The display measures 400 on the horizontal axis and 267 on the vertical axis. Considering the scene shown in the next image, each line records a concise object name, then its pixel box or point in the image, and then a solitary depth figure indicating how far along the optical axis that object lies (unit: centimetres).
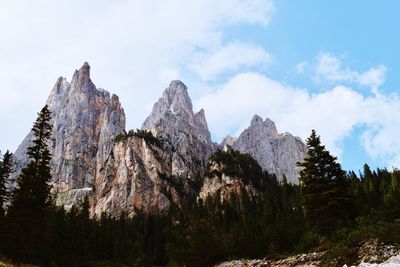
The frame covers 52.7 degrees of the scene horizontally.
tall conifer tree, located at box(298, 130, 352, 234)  3922
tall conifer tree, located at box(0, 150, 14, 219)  4641
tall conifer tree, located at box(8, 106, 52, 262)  3988
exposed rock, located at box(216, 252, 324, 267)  3353
